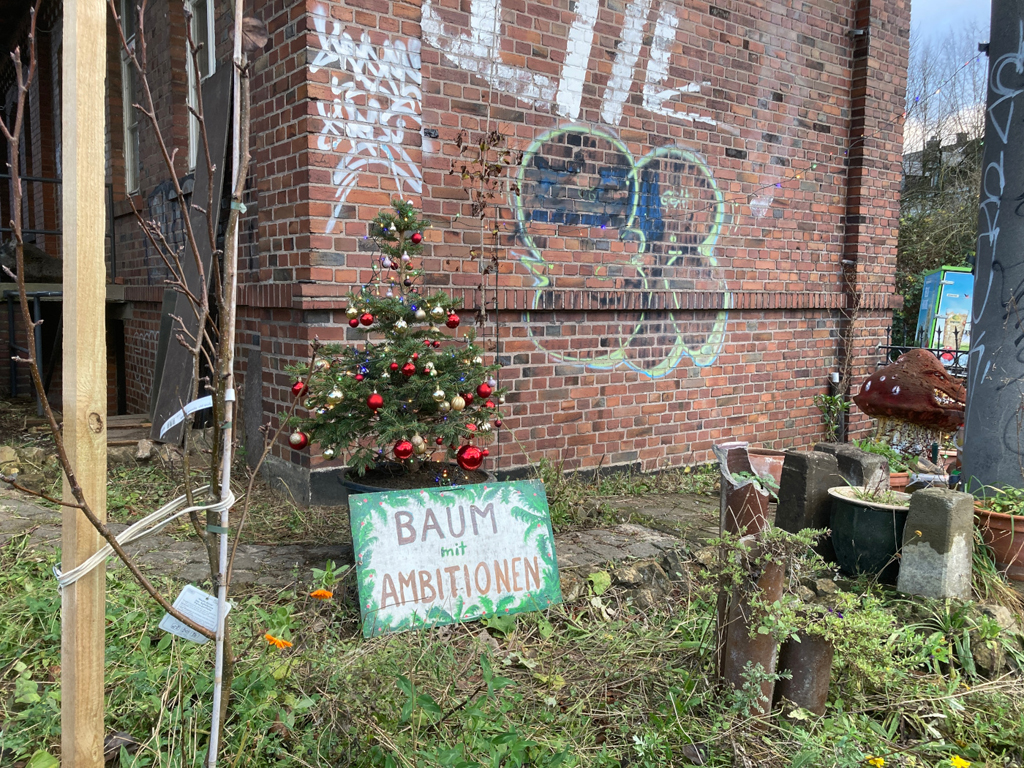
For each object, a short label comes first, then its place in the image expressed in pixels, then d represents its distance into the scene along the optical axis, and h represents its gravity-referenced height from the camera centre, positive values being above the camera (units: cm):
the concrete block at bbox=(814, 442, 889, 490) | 351 -63
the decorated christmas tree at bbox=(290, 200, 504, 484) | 310 -27
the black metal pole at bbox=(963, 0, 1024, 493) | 348 +23
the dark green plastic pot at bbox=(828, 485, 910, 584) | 305 -83
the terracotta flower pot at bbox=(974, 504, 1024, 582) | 310 -83
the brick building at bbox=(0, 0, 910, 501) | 398 +87
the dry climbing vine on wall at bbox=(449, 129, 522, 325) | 437 +82
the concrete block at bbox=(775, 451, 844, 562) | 339 -72
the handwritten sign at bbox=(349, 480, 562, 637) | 271 -88
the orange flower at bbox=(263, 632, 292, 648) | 207 -90
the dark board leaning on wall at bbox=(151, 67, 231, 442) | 478 +40
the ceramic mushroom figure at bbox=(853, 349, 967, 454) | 491 -40
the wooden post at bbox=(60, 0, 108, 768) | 152 -5
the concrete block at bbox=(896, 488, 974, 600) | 285 -79
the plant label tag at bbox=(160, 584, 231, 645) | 169 -66
